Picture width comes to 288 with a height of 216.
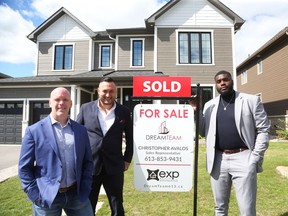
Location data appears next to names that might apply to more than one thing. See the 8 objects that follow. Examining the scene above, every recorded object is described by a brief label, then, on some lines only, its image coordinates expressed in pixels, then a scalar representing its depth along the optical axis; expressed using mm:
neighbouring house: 17719
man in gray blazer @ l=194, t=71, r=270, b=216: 2922
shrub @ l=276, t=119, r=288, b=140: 8030
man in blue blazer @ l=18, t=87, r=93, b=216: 2186
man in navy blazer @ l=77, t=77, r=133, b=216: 3002
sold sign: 3529
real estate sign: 3506
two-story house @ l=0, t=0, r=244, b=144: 14695
